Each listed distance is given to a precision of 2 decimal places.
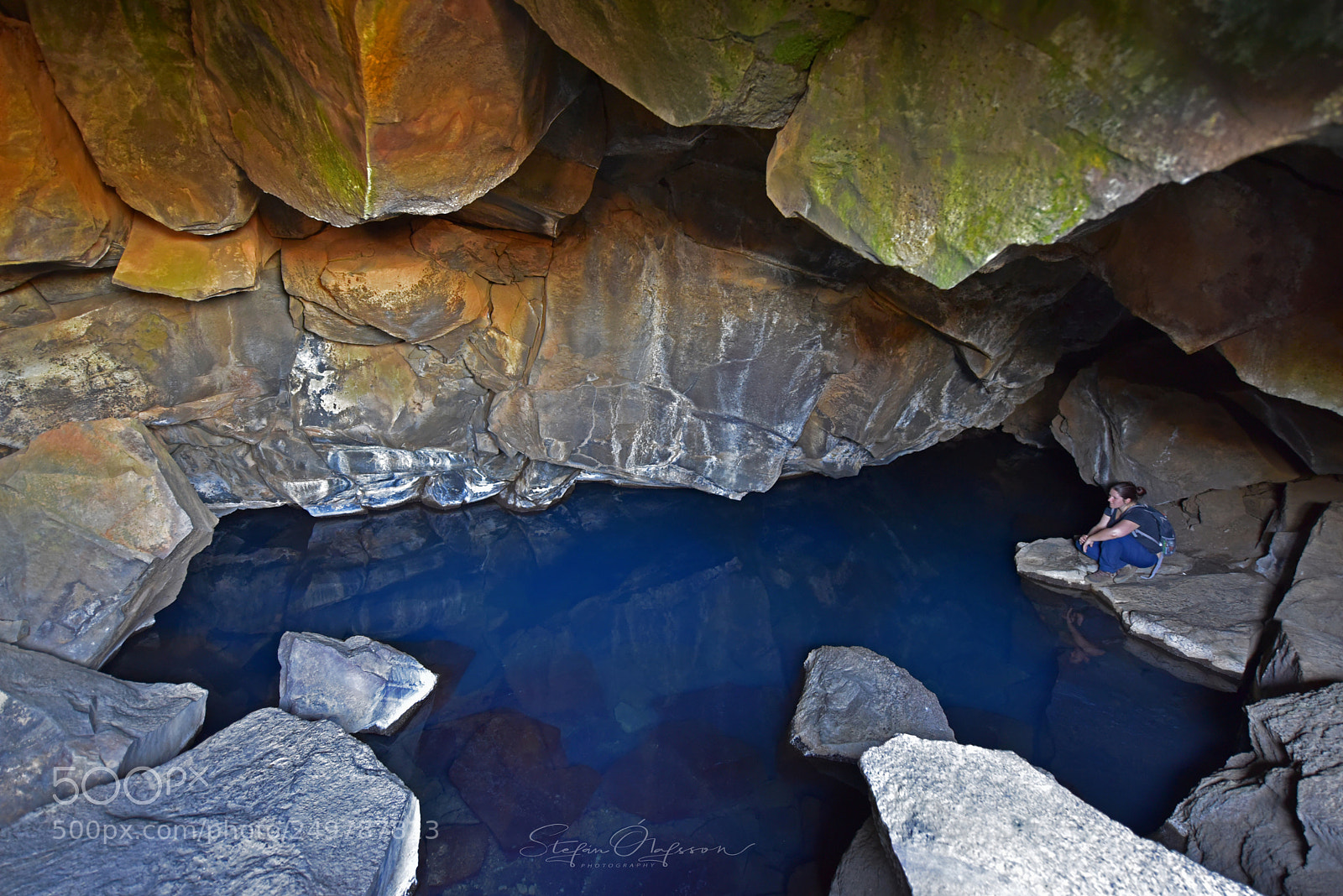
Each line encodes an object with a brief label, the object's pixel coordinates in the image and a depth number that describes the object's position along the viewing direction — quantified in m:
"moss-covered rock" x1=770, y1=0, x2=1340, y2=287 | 2.08
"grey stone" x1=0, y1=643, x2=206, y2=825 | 3.49
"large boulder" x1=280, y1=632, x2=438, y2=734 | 4.41
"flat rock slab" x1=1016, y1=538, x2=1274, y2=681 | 5.10
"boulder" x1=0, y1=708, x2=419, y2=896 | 3.03
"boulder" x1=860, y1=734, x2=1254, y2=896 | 2.88
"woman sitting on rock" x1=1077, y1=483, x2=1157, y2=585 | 5.96
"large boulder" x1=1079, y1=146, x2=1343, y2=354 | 3.46
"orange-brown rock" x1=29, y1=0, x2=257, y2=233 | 3.73
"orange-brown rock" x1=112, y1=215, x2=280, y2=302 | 4.54
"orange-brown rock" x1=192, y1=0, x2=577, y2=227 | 2.97
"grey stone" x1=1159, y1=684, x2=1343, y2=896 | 3.22
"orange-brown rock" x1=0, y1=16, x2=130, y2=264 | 3.69
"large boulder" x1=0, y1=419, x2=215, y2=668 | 4.63
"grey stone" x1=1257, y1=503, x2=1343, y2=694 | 4.41
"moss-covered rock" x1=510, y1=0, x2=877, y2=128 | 2.71
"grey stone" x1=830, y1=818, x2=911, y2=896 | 3.44
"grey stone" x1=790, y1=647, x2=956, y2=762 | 4.41
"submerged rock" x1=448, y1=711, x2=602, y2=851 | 4.02
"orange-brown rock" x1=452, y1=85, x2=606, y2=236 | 4.19
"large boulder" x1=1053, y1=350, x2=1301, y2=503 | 5.78
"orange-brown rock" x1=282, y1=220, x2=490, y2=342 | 5.11
